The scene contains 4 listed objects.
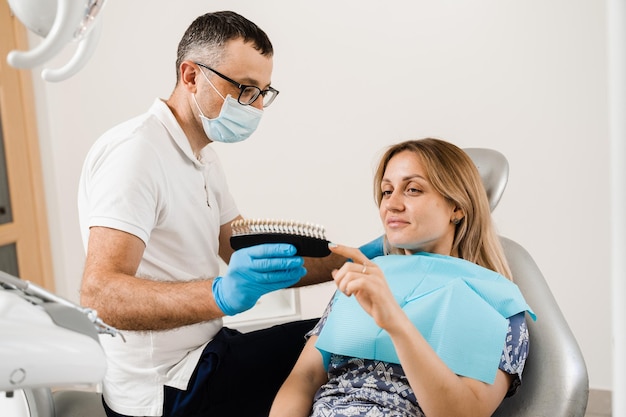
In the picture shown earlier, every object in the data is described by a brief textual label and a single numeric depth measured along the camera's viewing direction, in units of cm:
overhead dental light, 67
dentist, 130
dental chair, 126
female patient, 113
